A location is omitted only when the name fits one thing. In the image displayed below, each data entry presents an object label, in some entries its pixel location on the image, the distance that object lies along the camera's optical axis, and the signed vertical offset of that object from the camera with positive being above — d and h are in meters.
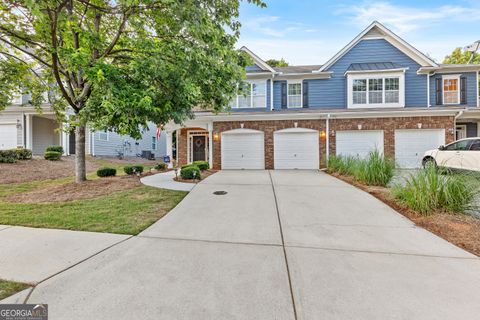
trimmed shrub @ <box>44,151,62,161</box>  13.38 +0.19
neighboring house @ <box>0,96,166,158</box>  15.54 +1.72
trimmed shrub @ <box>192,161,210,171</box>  11.26 -0.45
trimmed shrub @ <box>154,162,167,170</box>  12.20 -0.56
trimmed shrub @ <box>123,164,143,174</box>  10.10 -0.55
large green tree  4.79 +2.65
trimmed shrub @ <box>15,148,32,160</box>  12.07 +0.26
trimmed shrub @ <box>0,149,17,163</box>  11.25 +0.14
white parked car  8.25 +0.00
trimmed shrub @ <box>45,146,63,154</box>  14.43 +0.61
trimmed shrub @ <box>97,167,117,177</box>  9.50 -0.64
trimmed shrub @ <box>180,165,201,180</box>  8.55 -0.64
